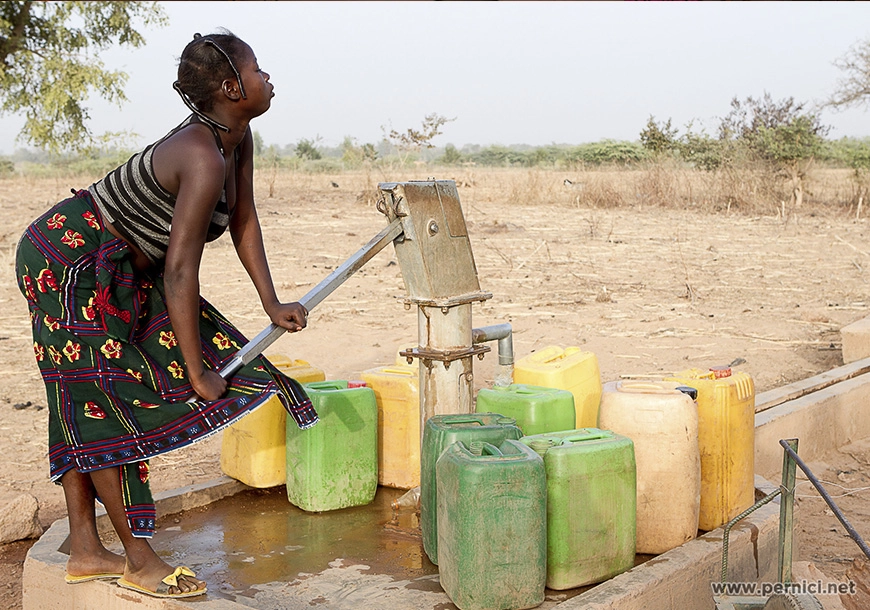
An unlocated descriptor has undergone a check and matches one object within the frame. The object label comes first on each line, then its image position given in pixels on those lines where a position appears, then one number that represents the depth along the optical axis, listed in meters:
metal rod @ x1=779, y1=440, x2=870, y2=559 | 1.75
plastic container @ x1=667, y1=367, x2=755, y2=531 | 2.96
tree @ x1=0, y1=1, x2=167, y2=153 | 13.15
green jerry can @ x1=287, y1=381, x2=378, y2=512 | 3.18
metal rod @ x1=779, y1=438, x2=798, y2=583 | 2.16
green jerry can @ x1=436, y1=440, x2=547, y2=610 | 2.27
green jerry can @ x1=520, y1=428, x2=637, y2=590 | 2.49
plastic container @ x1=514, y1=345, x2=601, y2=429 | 3.28
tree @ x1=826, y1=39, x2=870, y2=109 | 19.03
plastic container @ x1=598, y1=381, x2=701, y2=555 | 2.78
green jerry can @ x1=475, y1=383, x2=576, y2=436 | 2.99
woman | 2.28
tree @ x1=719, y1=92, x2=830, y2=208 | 16.28
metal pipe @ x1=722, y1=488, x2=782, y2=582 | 2.28
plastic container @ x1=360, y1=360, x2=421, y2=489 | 3.38
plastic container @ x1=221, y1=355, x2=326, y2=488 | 3.34
